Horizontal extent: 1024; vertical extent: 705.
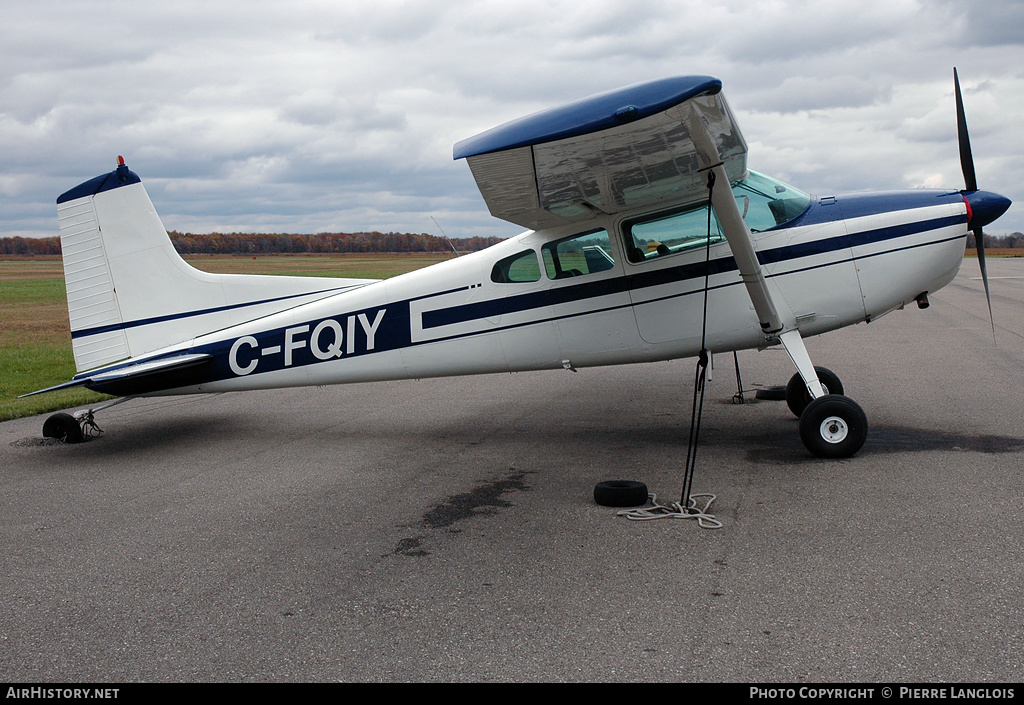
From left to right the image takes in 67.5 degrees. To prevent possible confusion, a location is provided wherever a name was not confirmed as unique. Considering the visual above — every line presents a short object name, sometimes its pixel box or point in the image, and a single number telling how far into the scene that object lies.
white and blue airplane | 6.13
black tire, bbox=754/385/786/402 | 8.98
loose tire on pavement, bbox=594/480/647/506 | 5.18
